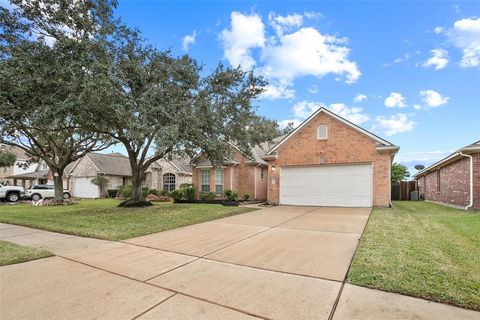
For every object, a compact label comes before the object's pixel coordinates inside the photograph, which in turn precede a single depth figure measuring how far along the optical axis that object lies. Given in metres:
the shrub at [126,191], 25.11
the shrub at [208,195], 20.14
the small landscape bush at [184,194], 19.95
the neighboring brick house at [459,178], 12.08
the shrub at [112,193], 28.22
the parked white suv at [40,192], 22.70
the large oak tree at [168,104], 10.32
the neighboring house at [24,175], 34.88
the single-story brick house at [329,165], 14.27
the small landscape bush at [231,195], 19.27
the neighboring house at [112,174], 26.48
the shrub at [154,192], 24.69
